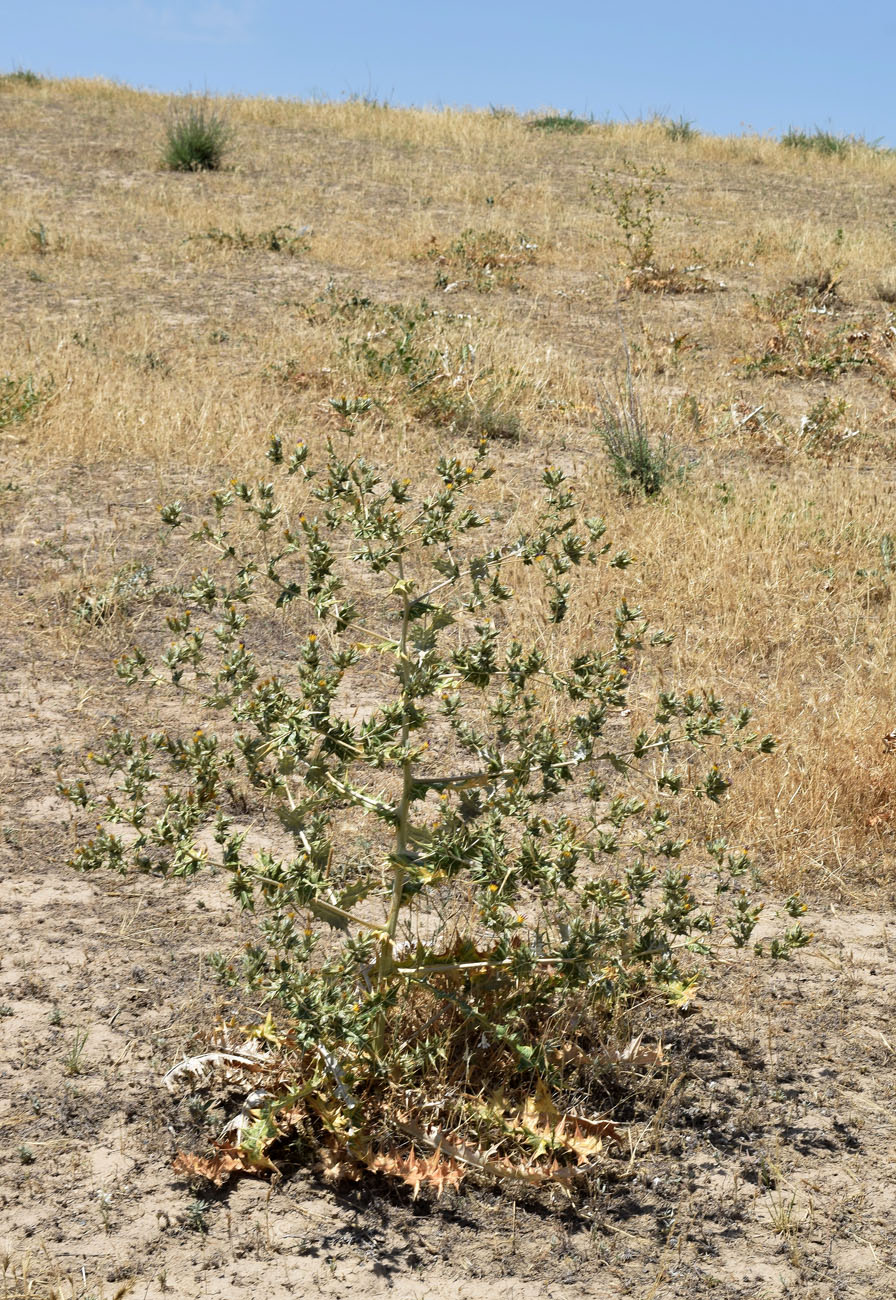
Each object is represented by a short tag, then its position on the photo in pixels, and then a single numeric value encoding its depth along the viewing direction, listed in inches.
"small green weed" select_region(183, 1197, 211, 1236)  101.0
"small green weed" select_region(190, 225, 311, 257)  471.5
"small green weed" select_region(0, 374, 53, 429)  283.4
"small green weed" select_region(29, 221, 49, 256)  446.0
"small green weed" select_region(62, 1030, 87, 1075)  116.3
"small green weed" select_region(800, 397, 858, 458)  324.2
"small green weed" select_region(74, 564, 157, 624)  211.6
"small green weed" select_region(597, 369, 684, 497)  277.9
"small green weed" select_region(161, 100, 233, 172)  589.9
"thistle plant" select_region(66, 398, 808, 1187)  106.8
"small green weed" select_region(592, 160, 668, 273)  467.5
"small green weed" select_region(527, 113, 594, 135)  777.6
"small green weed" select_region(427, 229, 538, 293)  451.2
